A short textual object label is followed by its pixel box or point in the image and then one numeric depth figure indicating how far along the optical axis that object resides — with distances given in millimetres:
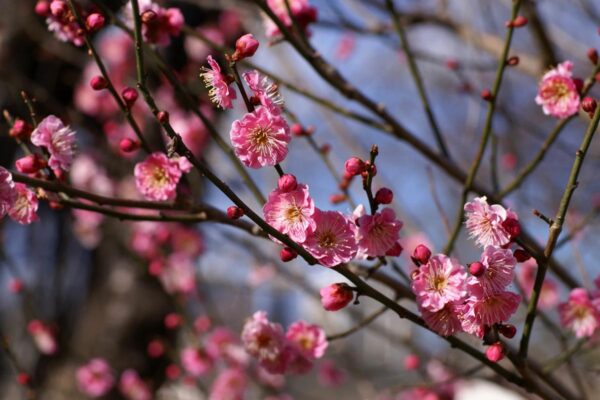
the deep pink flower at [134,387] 2597
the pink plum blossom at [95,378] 2519
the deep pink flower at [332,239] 752
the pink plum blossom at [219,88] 752
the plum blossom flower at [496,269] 747
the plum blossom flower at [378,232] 767
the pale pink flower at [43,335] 1324
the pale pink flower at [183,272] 2665
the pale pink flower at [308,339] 859
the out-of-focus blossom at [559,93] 862
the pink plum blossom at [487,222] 759
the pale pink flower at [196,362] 1353
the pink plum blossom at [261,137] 751
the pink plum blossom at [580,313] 857
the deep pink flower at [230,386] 1477
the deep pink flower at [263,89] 748
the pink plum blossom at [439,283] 753
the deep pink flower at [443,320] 760
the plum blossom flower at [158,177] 825
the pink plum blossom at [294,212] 749
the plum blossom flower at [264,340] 846
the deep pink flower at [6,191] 760
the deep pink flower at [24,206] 790
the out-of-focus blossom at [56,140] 805
